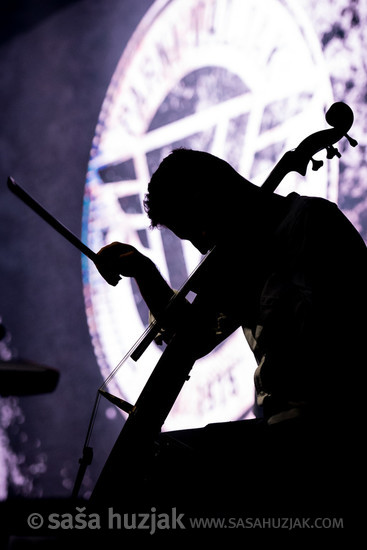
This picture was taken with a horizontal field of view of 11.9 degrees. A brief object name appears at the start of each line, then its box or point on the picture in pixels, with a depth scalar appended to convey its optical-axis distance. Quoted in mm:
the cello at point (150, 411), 3562
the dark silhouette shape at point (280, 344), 3409
